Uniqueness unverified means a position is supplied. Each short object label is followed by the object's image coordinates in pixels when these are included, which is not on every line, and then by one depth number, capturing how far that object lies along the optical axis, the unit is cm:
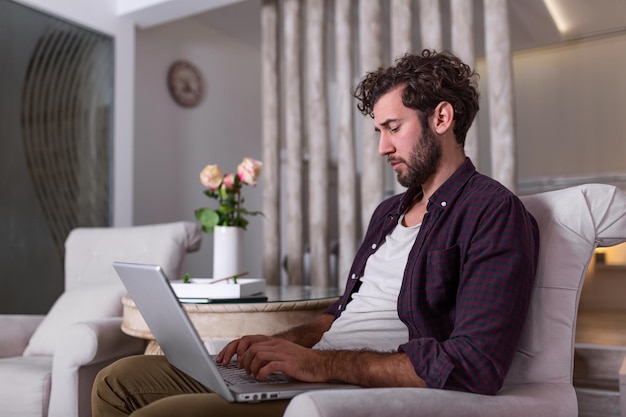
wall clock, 421
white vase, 239
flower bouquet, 244
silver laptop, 107
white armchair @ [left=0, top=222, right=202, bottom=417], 197
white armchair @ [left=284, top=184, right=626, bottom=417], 122
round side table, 183
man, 110
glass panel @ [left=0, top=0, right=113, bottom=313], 303
